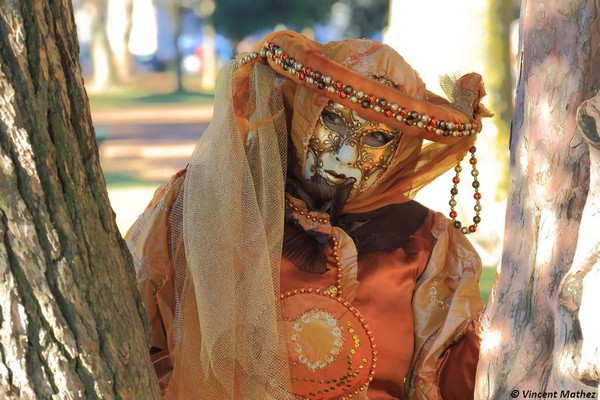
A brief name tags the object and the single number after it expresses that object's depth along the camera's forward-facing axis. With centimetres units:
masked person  529
